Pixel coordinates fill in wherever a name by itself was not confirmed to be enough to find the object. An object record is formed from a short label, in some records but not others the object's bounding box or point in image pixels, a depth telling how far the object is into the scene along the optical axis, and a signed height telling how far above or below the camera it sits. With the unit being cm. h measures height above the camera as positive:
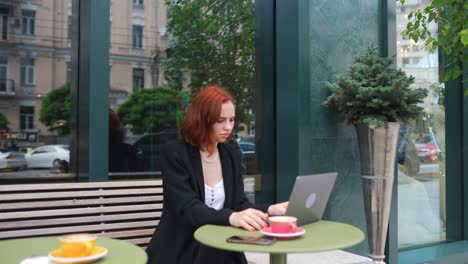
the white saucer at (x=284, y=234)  171 -33
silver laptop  180 -22
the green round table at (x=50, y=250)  147 -36
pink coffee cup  174 -30
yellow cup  142 -31
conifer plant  341 +34
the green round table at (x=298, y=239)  158 -35
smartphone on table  162 -34
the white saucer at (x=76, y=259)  139 -34
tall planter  344 -24
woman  209 -21
